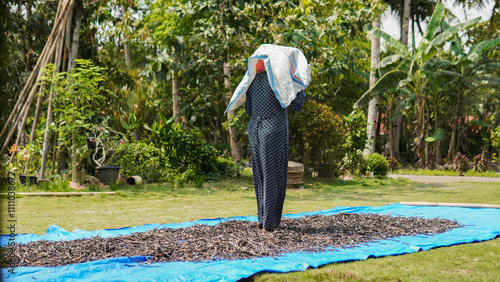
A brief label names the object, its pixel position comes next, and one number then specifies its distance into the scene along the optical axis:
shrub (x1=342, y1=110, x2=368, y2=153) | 12.38
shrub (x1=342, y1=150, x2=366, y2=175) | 12.38
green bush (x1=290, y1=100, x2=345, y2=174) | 10.96
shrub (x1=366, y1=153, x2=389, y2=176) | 12.41
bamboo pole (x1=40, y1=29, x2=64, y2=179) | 7.58
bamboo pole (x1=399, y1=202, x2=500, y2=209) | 6.14
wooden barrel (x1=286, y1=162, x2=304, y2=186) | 9.54
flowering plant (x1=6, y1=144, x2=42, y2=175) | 8.10
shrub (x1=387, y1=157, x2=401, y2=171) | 16.02
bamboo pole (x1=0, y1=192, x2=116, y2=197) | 6.88
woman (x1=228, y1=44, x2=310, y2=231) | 4.18
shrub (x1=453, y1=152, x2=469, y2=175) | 14.23
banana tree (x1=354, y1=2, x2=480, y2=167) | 13.38
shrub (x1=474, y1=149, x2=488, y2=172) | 14.19
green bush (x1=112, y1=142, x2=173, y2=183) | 9.19
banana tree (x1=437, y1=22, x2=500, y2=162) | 14.15
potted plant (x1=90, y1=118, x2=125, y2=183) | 8.66
